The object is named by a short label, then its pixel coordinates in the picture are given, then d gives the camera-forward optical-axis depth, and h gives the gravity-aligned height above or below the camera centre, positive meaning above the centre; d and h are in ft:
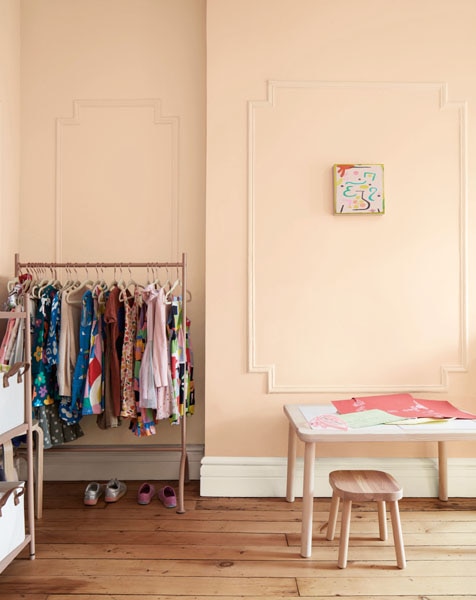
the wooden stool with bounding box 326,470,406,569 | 7.26 -2.76
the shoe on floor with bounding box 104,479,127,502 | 9.77 -3.70
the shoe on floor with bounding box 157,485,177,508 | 9.57 -3.72
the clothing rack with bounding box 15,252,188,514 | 9.68 +0.66
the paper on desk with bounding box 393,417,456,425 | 8.27 -1.95
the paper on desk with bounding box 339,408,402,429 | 8.27 -1.96
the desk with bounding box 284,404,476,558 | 7.75 -2.06
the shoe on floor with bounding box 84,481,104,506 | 9.64 -3.69
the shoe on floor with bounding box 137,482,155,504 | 9.70 -3.71
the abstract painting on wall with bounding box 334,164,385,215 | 10.24 +2.22
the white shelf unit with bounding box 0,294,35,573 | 7.25 -1.94
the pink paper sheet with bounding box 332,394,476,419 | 8.73 -1.91
